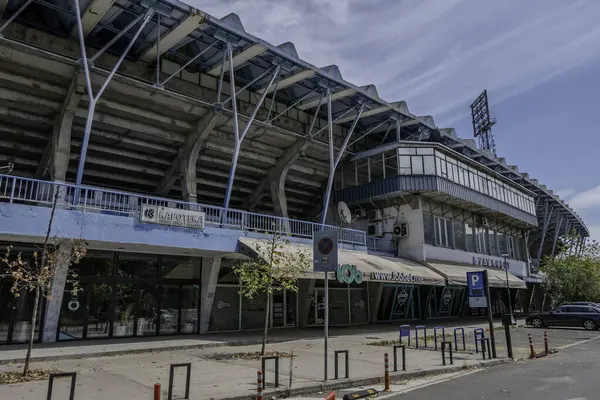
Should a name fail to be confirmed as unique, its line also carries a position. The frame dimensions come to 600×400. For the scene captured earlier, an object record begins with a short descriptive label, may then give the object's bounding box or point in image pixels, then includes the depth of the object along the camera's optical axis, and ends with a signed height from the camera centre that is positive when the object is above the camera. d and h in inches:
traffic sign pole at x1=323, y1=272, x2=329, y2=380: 372.2 -15.4
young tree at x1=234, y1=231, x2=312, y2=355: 505.8 +33.7
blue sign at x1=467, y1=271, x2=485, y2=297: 555.2 +22.3
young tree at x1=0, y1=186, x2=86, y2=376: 369.9 +24.0
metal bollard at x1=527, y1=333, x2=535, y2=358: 550.1 -62.7
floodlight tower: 2101.4 +866.7
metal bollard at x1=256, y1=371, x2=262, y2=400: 257.8 -52.4
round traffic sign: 385.1 +47.5
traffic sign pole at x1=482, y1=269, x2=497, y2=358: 528.7 +3.5
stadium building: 630.5 +276.4
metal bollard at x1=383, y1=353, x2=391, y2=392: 346.9 -63.1
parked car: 987.9 -33.4
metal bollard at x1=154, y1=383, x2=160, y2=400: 238.7 -50.8
